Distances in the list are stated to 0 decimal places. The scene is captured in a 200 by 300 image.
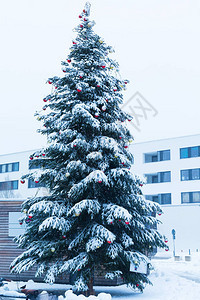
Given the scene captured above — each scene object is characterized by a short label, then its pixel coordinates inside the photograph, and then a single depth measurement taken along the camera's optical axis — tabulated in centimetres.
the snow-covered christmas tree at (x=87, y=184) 1461
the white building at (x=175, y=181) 5050
